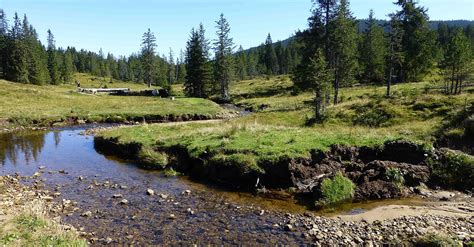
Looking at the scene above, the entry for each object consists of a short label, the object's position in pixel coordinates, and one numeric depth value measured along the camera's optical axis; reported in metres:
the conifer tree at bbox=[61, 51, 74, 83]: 131.84
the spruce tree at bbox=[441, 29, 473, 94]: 55.08
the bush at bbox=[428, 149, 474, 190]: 19.05
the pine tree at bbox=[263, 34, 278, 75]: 157.38
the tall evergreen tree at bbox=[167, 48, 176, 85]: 160.56
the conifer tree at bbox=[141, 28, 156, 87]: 117.94
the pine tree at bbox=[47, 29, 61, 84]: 113.74
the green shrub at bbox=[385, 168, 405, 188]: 18.86
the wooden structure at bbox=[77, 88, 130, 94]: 94.73
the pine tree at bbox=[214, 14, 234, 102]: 82.00
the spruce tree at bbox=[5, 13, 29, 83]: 93.50
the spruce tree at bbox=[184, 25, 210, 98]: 79.94
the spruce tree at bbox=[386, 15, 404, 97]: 52.53
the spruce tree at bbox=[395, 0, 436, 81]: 64.19
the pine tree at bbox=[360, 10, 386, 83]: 80.25
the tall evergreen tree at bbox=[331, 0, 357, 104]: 52.53
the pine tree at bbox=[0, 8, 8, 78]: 96.38
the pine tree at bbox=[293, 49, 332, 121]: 39.56
